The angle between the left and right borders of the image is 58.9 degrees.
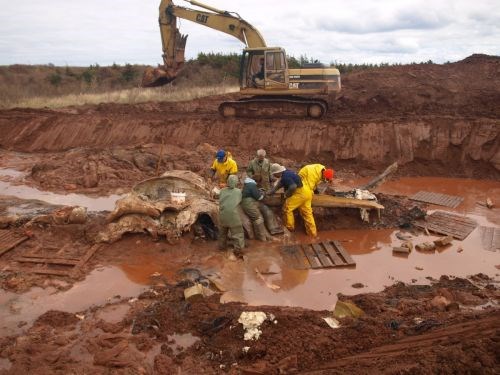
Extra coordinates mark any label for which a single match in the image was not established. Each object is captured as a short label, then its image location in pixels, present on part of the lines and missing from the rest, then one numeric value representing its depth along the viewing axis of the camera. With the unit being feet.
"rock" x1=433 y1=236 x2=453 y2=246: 27.58
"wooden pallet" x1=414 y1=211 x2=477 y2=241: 29.25
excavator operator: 48.40
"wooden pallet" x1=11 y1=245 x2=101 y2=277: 23.76
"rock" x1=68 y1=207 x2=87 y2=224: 28.32
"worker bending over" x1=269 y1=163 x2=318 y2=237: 27.22
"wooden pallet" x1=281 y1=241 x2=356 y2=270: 25.11
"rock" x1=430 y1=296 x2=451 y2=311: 19.03
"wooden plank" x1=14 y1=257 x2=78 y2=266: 24.64
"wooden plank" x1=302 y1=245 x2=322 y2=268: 25.04
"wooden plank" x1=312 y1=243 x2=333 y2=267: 25.16
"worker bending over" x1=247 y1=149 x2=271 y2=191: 31.04
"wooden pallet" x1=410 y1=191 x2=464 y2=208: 35.24
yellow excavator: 48.21
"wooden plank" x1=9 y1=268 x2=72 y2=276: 23.58
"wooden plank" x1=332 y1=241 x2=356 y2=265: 25.31
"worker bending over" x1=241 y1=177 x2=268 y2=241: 27.07
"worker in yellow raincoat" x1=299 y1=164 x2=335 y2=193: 28.14
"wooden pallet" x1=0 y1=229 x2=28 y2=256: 26.01
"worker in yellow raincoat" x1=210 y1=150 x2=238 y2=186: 31.22
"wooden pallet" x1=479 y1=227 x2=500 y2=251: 27.46
